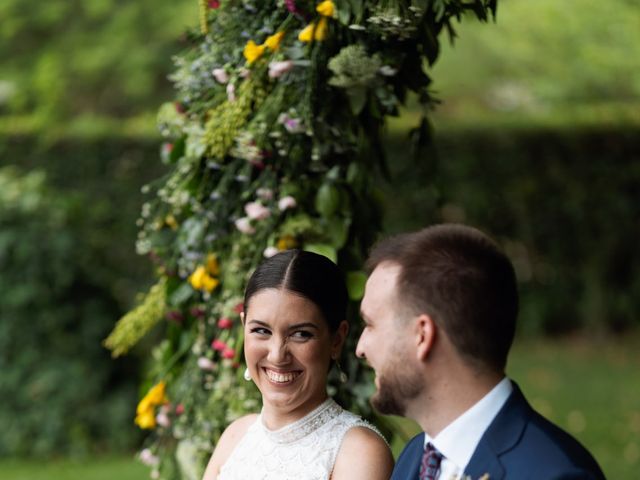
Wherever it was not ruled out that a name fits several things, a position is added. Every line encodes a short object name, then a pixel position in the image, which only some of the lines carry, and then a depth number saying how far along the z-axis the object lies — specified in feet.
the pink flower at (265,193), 11.55
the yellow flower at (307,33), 10.54
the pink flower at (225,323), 11.89
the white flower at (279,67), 10.81
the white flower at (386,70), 10.71
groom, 7.07
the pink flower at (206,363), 12.26
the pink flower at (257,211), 11.44
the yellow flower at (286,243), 11.45
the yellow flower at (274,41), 10.68
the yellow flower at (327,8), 10.29
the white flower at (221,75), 11.39
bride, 9.04
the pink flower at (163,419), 12.77
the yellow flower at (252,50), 10.81
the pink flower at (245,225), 11.66
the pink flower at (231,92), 11.30
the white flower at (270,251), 11.29
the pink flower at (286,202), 11.33
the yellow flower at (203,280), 12.16
